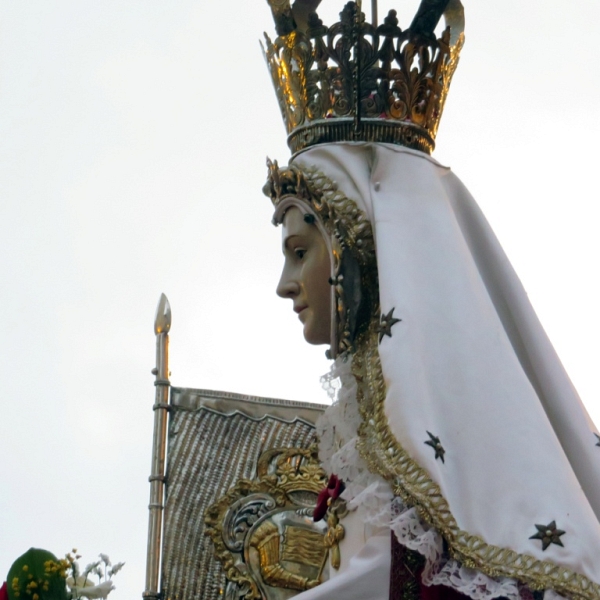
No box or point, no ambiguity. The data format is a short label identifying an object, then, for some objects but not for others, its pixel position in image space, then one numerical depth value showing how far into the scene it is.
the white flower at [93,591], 11.83
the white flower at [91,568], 12.02
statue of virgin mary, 9.87
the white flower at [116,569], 12.03
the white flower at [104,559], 12.05
